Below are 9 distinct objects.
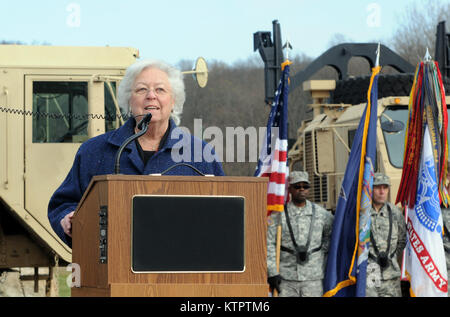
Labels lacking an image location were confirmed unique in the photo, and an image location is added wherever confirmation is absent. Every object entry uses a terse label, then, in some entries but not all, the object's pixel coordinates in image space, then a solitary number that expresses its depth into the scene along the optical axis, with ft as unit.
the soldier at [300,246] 46.17
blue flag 46.20
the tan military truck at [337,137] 58.18
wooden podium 15.72
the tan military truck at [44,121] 49.98
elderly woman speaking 20.22
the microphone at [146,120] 18.82
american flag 46.09
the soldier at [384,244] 47.31
